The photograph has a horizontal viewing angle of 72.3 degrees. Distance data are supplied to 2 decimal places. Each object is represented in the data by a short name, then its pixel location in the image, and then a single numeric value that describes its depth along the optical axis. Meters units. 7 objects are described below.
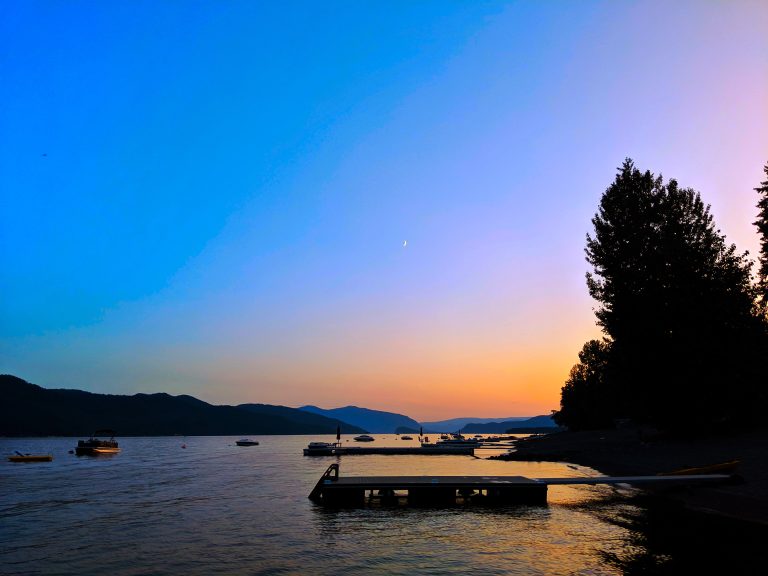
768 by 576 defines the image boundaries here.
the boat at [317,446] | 118.34
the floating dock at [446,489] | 38.91
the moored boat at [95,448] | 125.59
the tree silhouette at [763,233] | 44.19
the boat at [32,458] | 106.28
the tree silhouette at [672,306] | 52.78
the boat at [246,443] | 190.60
